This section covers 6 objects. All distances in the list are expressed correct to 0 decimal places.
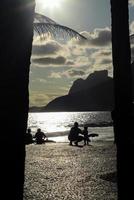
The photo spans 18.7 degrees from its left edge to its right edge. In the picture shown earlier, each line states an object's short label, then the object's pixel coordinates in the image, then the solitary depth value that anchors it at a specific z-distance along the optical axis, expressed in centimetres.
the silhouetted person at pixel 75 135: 2755
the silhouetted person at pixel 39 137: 3186
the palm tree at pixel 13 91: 255
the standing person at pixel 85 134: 2956
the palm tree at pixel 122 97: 720
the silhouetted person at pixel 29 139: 2863
